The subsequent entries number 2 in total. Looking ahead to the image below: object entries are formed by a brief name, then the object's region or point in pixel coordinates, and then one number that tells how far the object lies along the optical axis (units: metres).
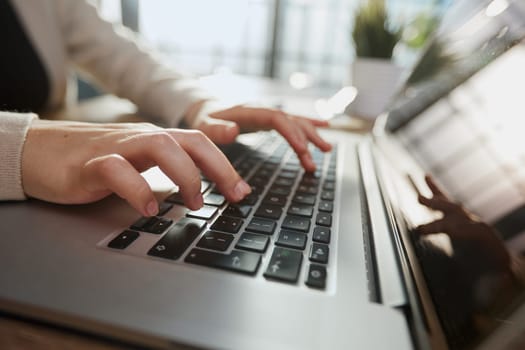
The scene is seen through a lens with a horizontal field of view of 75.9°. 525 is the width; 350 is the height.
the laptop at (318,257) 0.17
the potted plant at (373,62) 0.97
